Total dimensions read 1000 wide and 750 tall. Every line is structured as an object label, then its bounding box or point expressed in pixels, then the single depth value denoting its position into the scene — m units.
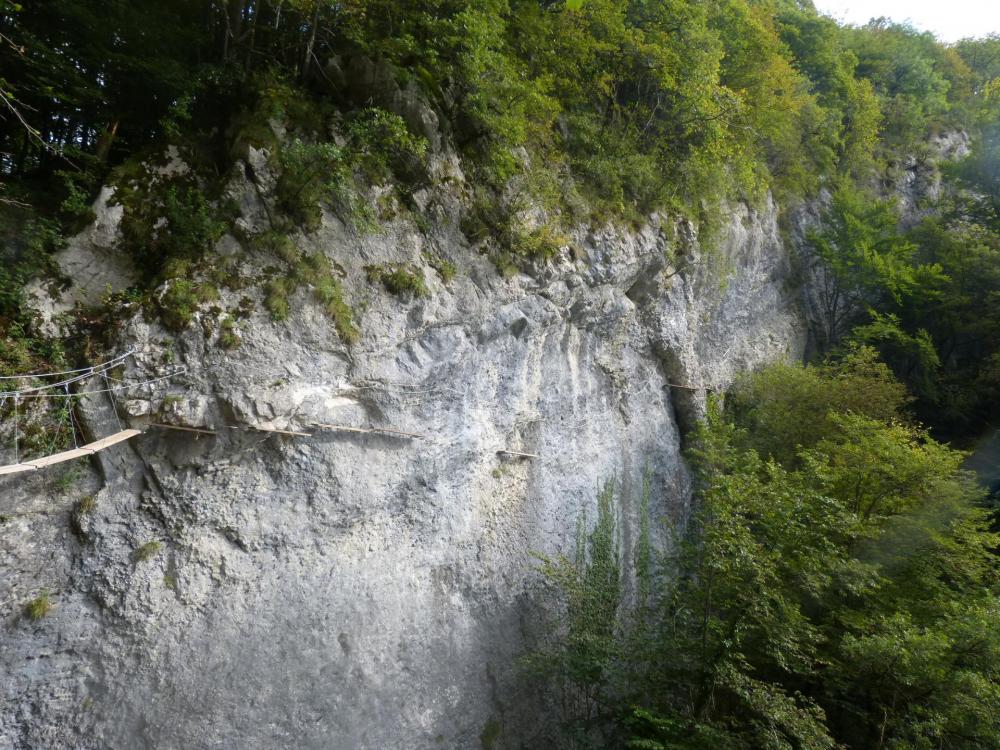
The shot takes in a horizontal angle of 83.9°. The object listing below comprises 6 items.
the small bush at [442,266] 8.55
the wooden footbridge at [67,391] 5.32
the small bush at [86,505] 5.95
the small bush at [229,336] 6.66
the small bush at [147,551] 6.08
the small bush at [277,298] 7.03
